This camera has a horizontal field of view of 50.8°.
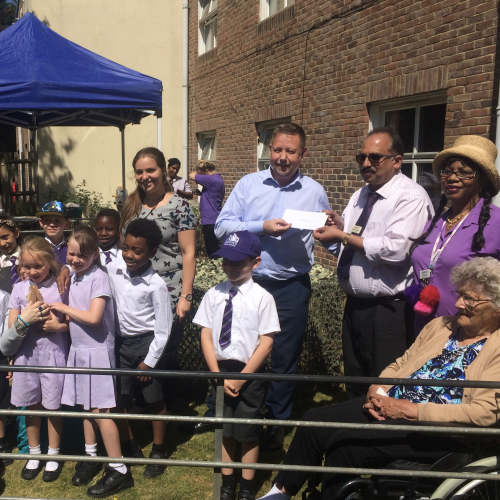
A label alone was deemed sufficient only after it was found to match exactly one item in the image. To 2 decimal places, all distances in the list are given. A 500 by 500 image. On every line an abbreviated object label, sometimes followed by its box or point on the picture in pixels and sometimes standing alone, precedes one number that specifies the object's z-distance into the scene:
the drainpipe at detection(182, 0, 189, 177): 11.95
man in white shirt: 2.93
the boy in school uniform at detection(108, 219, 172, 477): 3.15
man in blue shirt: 3.30
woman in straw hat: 2.60
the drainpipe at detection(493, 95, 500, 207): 4.13
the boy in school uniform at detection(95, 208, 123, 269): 3.75
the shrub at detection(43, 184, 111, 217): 12.85
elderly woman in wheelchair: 2.34
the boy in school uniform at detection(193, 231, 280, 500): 2.88
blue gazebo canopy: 4.99
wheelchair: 2.26
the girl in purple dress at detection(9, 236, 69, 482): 3.15
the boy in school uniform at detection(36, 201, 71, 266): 4.07
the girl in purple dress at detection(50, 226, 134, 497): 3.10
